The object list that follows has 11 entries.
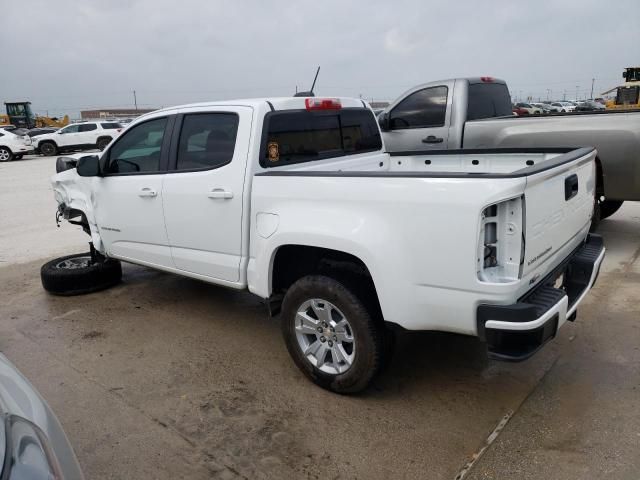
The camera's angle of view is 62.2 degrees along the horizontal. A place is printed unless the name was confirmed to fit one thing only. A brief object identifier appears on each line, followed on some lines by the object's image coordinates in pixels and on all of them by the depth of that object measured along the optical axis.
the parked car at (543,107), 42.79
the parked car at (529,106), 42.46
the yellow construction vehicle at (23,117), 39.00
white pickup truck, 2.55
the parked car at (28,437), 1.47
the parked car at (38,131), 30.02
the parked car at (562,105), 46.09
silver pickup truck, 5.80
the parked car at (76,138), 25.14
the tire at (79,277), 5.23
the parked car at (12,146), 22.47
